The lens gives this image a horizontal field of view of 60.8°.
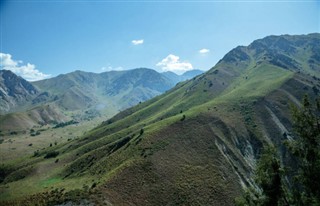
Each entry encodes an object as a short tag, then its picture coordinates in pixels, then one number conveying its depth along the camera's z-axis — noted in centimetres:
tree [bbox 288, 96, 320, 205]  3055
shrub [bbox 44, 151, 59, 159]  13056
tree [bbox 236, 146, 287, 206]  3259
